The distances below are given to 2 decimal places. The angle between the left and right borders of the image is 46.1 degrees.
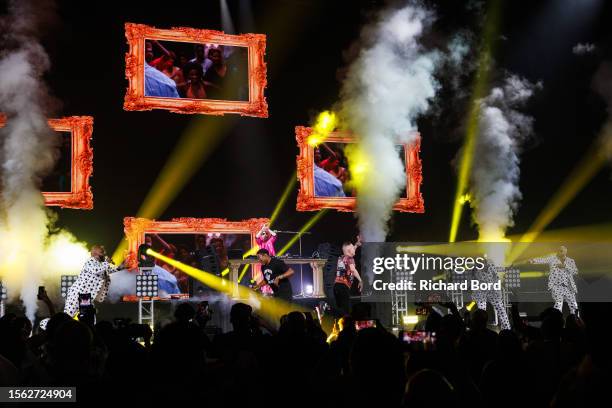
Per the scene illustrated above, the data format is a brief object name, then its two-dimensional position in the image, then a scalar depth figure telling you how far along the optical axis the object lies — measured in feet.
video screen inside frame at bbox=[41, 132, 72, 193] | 41.88
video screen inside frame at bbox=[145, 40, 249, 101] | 45.01
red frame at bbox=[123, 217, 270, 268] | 42.68
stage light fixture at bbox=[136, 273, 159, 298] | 36.76
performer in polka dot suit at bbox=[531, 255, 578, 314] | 42.29
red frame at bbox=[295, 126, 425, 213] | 47.62
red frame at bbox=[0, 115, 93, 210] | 42.11
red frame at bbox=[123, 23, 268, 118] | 44.06
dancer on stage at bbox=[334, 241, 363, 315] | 40.57
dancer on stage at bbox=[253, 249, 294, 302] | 34.91
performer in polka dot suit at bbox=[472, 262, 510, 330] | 40.96
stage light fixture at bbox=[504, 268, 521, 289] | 44.68
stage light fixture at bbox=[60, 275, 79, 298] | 36.68
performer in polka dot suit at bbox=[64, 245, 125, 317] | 35.68
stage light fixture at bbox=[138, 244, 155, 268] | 38.42
